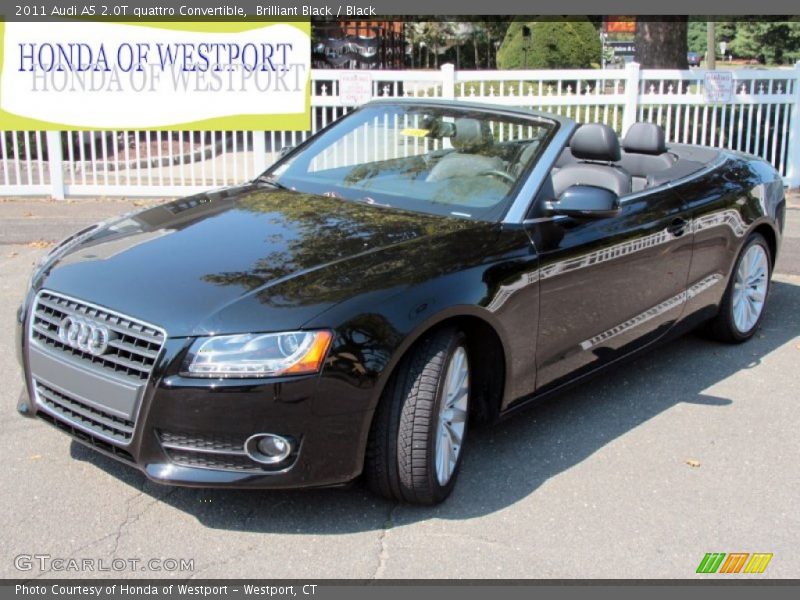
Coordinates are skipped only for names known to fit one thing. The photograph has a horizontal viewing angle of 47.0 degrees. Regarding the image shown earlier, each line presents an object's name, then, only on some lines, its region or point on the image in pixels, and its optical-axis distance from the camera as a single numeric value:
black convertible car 3.31
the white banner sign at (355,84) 11.58
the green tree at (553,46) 25.55
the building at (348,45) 24.58
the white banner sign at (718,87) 12.11
